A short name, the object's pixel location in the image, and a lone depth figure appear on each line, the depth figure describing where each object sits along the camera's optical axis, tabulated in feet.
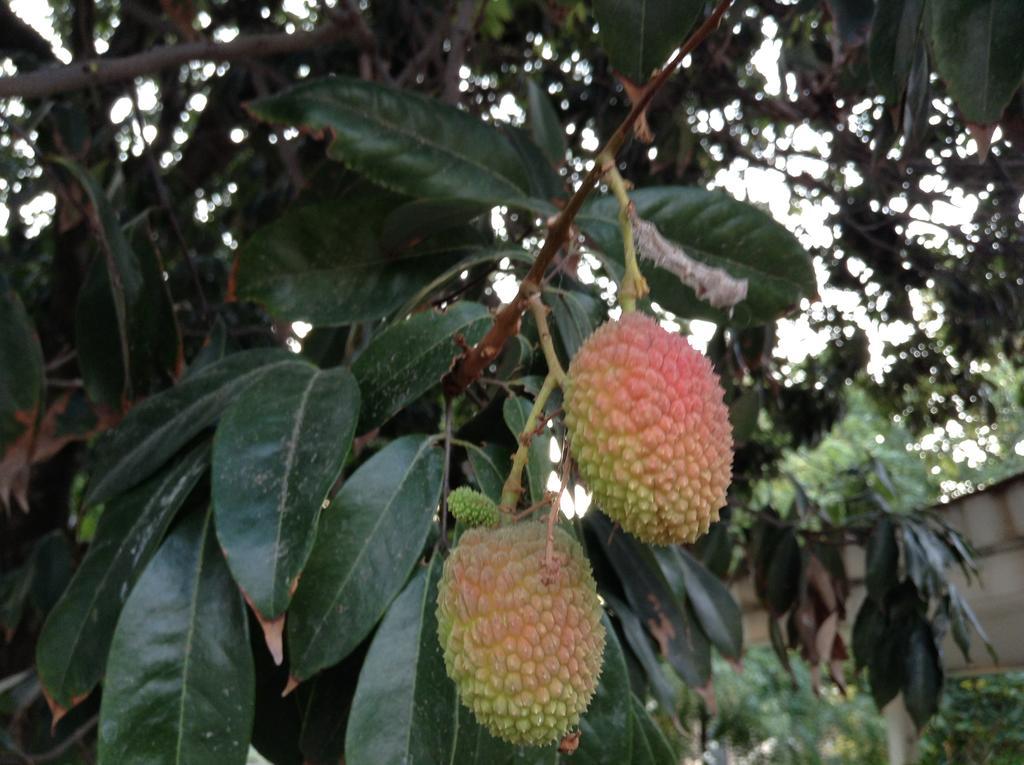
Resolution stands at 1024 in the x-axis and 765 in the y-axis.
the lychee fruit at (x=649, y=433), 0.51
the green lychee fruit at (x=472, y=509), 0.62
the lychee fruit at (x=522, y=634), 0.53
